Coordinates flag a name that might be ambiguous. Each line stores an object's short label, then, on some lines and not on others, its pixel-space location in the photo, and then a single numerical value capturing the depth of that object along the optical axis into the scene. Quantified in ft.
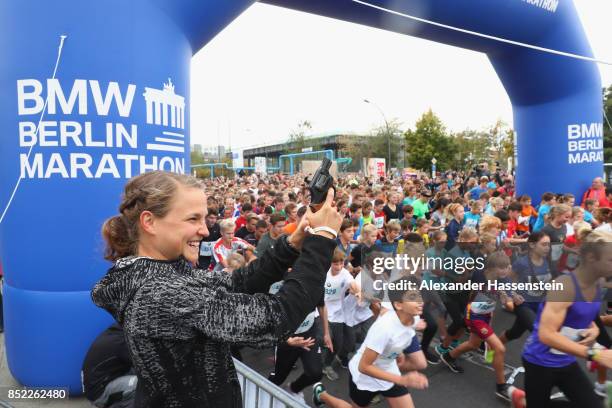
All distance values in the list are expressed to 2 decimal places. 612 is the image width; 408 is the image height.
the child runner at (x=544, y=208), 22.38
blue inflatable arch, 11.95
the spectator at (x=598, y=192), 27.88
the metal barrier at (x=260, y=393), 7.48
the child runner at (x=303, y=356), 12.35
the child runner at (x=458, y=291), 14.88
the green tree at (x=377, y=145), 164.76
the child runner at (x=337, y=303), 14.64
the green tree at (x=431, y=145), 151.43
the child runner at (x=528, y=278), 13.75
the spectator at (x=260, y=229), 20.45
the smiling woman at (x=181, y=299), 3.54
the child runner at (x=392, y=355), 10.01
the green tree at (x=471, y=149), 155.43
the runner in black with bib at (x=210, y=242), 20.75
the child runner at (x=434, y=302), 13.83
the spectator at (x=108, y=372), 8.55
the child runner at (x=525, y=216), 24.63
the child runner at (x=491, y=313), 13.20
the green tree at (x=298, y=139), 179.83
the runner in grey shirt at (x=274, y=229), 17.53
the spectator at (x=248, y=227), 22.31
